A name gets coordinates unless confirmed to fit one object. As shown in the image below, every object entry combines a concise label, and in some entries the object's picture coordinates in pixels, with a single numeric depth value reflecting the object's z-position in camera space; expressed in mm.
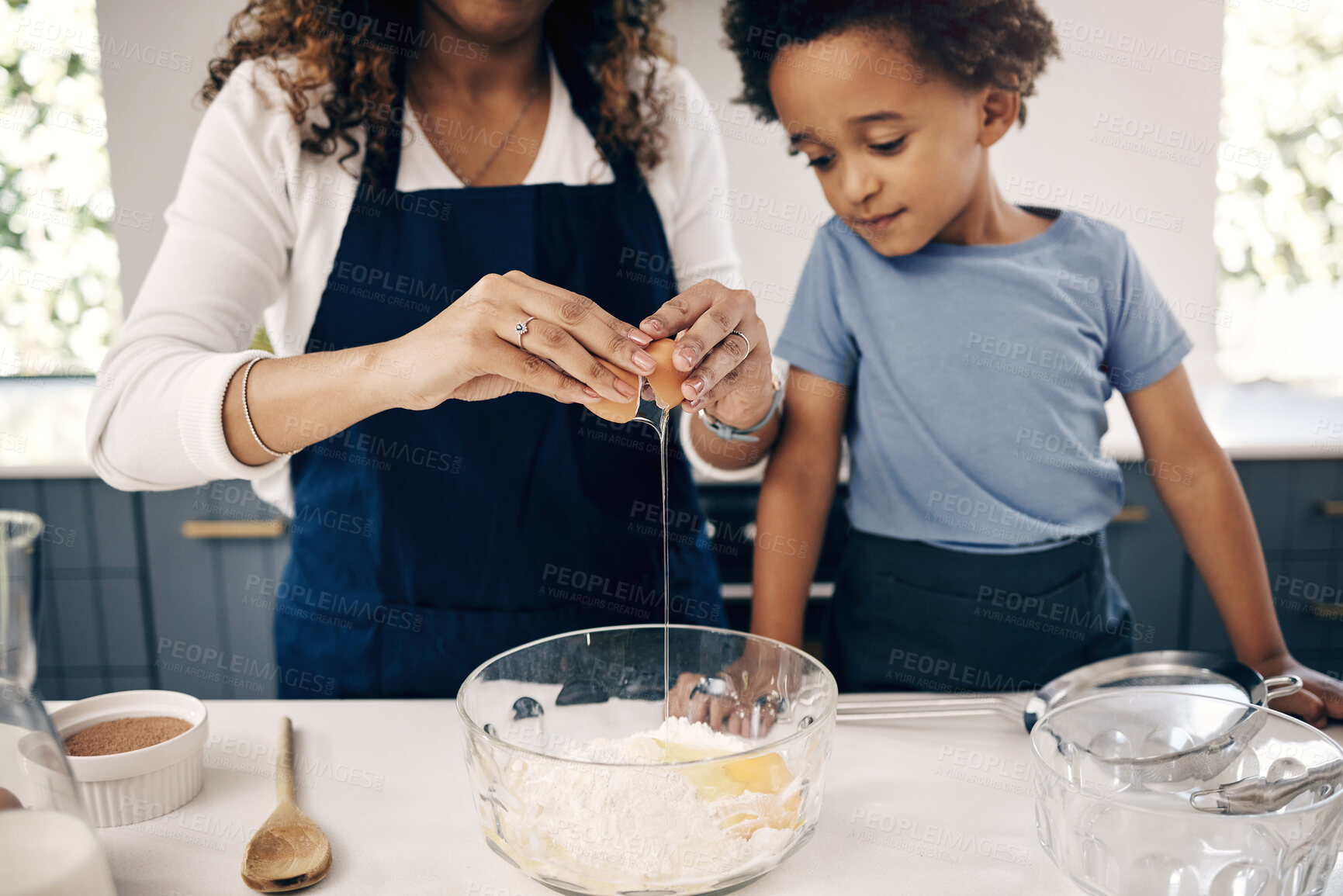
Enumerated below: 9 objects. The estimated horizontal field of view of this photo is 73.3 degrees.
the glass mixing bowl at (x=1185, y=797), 570
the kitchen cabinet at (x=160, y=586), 1852
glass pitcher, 445
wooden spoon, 648
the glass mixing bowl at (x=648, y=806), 608
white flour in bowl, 608
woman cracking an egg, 1023
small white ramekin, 716
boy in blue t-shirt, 1110
